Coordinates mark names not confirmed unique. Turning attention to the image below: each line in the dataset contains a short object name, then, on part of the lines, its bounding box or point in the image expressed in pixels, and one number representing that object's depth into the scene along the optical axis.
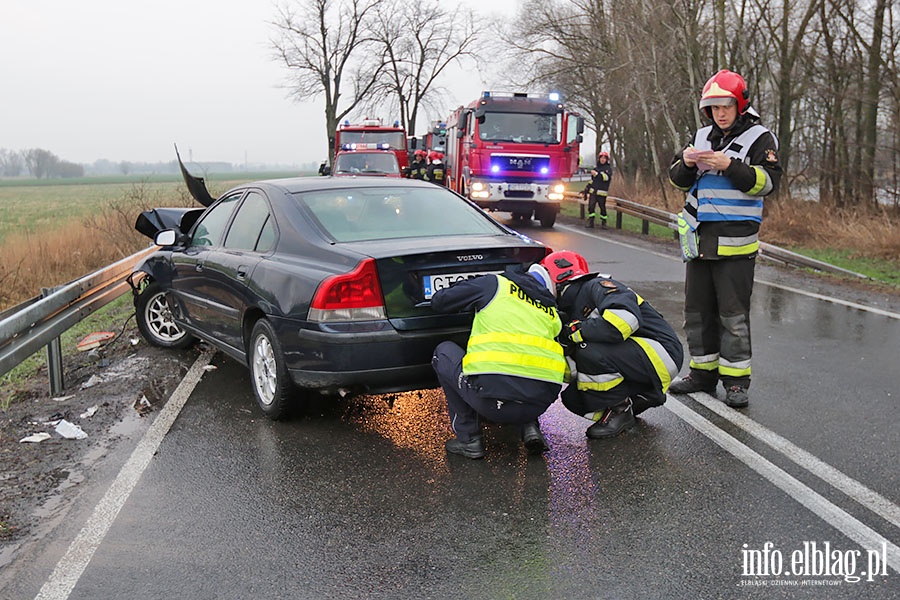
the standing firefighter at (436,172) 26.42
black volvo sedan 4.72
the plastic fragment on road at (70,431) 5.20
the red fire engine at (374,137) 28.62
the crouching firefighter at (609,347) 4.62
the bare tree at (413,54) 49.78
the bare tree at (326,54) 45.47
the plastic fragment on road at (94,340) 8.20
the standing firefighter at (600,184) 19.88
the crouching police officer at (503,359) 4.23
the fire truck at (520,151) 19.58
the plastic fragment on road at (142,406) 5.70
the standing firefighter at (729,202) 5.27
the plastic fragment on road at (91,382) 6.53
